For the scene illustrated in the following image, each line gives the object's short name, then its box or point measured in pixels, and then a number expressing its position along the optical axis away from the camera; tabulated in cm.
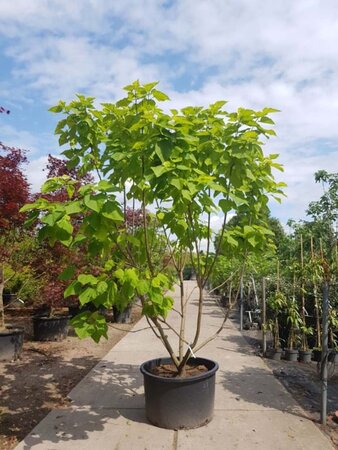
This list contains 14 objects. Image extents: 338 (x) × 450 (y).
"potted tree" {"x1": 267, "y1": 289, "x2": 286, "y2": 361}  623
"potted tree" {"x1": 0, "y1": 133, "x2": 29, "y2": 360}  530
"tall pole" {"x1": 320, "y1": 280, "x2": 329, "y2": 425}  370
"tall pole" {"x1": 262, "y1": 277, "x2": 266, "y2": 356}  636
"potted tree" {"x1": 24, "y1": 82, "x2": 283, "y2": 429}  279
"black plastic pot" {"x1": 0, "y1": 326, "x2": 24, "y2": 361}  579
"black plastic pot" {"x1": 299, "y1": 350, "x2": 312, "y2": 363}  607
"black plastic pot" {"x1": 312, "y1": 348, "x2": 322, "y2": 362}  610
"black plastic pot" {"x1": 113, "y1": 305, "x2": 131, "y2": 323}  938
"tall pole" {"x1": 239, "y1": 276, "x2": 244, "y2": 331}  893
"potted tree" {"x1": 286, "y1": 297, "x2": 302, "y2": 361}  599
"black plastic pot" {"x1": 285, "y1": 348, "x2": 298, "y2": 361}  616
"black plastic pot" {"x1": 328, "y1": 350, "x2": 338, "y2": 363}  583
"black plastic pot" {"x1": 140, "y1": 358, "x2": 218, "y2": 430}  349
